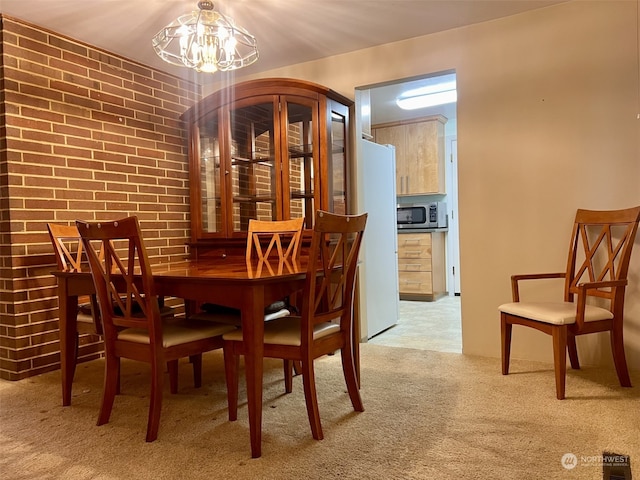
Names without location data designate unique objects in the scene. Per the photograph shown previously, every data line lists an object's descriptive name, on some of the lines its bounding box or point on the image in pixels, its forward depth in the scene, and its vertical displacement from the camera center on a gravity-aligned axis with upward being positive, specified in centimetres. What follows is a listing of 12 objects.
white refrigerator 345 -18
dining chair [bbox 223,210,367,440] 175 -46
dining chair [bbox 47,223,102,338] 222 -21
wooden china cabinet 306 +47
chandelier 213 +91
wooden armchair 216 -44
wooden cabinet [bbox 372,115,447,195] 543 +80
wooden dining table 165 -27
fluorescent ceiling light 422 +121
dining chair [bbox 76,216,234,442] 178 -45
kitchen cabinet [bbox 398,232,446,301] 534 -59
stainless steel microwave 553 +2
